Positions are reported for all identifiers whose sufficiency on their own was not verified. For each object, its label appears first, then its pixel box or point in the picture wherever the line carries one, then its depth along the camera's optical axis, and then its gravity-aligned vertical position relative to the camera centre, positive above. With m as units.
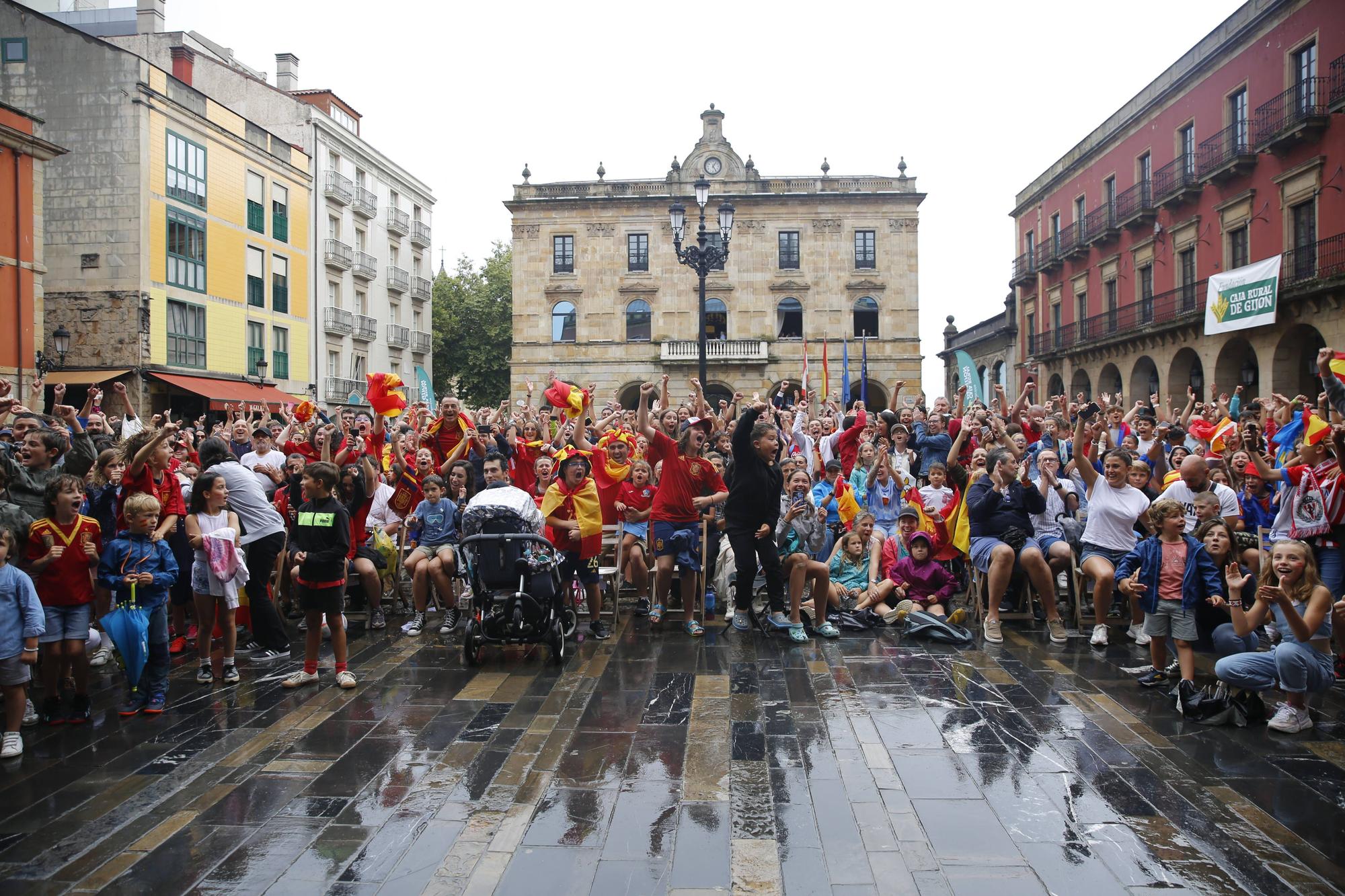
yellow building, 24.98 +6.34
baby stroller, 6.86 -1.04
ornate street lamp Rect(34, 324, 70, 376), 20.29 +2.14
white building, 34.25 +9.09
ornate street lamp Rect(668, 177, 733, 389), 15.57 +3.54
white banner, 19.58 +3.12
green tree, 49.09 +5.62
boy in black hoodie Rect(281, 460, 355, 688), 6.40 -0.82
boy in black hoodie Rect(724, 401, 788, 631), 7.51 -0.45
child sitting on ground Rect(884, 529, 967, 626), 8.41 -1.28
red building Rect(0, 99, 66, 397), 19.97 +4.51
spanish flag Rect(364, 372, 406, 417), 9.42 +0.50
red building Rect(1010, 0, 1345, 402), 19.58 +6.01
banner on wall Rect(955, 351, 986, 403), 14.58 +1.10
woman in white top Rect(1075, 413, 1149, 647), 7.46 -0.72
